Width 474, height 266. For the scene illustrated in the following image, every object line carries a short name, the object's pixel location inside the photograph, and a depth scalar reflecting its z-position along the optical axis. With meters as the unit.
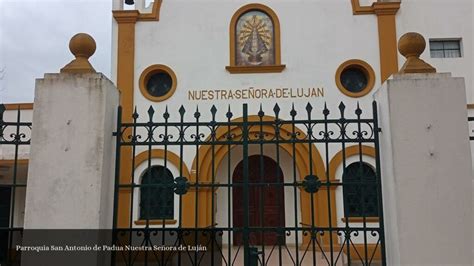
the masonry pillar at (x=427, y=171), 4.70
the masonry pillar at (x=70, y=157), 4.86
